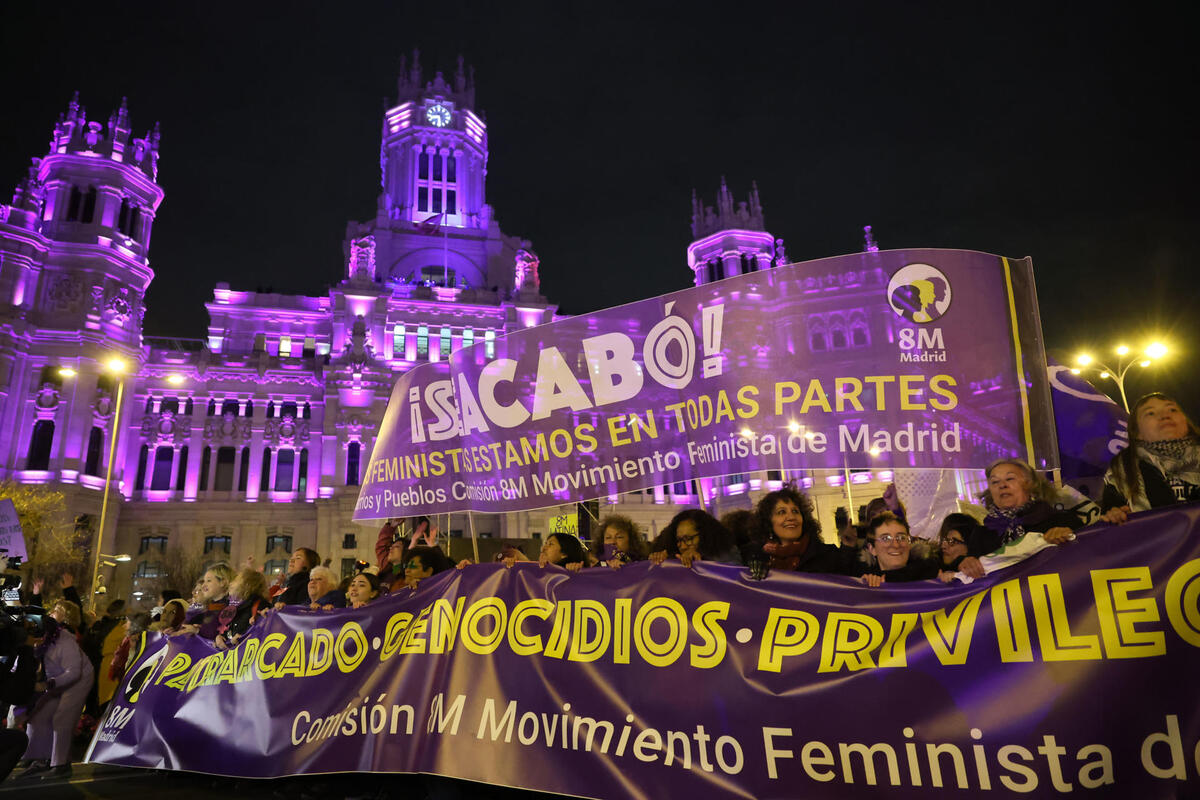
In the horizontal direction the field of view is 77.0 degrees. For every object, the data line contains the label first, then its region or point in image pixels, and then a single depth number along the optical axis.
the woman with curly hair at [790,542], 5.58
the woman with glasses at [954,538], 5.48
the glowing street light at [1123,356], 16.54
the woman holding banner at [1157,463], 4.92
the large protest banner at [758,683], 4.02
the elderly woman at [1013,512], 5.08
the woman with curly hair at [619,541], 7.30
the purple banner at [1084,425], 8.43
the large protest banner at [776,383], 5.57
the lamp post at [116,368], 26.84
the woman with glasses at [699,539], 6.37
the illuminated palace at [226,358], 45.81
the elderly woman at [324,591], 7.43
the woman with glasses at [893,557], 5.01
